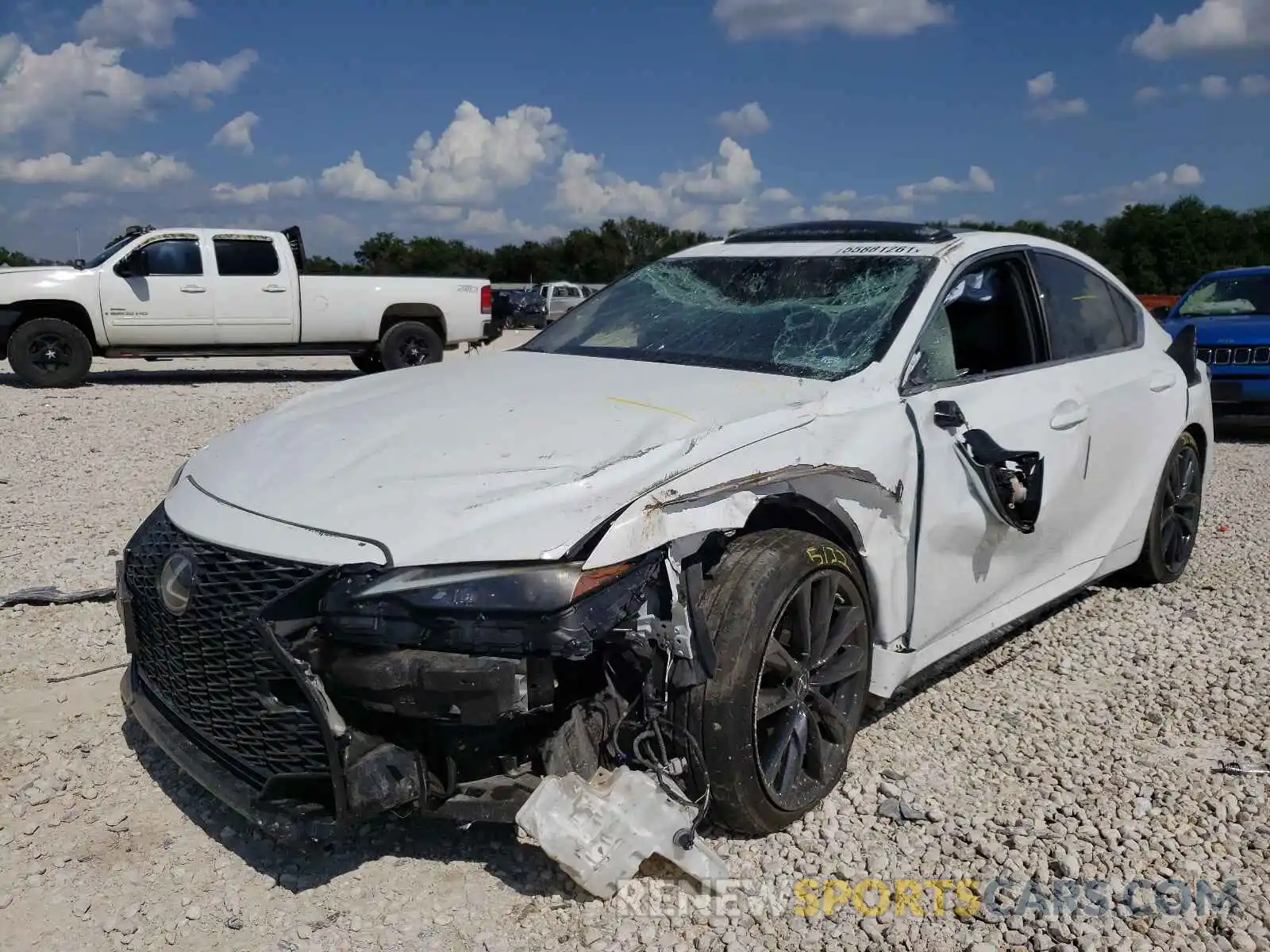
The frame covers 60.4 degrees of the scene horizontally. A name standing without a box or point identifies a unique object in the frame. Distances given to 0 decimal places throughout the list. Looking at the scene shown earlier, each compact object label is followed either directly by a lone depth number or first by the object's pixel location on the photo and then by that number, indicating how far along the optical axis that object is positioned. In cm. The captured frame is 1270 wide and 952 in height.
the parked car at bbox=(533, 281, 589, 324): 3491
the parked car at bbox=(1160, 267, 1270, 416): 996
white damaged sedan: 249
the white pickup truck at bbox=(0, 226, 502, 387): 1308
